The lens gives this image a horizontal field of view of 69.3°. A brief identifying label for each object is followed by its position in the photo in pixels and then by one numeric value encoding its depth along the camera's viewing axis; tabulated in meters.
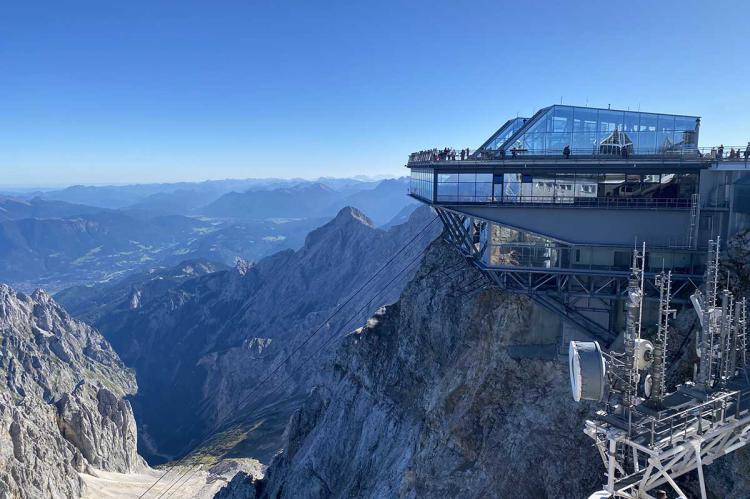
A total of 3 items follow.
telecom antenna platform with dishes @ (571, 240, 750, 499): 15.30
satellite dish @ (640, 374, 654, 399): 16.84
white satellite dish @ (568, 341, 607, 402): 15.80
